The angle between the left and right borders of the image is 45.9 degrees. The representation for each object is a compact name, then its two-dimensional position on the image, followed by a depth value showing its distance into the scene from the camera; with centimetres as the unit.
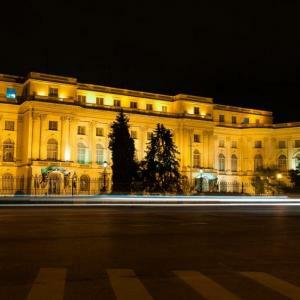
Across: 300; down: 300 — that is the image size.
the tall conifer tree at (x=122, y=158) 4064
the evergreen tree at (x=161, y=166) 4242
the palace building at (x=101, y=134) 5324
